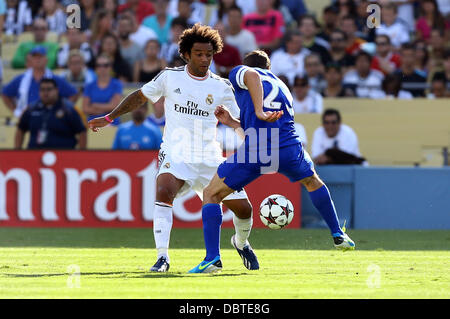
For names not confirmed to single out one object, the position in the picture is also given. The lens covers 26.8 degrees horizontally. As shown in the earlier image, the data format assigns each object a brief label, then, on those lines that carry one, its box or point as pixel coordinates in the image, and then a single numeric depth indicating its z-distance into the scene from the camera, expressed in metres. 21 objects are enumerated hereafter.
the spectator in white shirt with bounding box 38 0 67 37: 19.16
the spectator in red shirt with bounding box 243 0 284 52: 17.95
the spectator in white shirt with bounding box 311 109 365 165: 14.95
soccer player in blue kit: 8.39
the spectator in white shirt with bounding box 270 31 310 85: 17.12
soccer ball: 9.27
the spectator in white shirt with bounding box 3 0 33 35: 19.59
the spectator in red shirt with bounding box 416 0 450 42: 18.70
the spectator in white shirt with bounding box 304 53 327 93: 16.91
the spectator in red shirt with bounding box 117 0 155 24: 19.22
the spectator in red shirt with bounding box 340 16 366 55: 17.66
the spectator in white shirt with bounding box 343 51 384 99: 16.75
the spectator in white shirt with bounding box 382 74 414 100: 16.80
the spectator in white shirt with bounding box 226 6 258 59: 17.22
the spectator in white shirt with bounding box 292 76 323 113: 16.20
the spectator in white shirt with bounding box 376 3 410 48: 18.19
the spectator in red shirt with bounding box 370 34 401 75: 17.20
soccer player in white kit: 8.97
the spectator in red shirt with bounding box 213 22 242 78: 16.47
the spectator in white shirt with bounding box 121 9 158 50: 17.94
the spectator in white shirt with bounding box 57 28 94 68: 17.70
